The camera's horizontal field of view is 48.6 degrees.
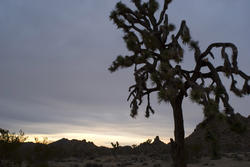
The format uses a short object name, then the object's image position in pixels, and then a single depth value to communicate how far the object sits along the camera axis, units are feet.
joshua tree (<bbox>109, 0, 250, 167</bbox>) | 27.55
